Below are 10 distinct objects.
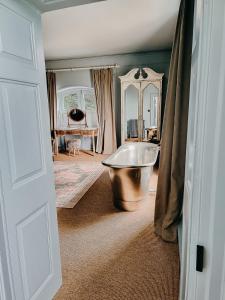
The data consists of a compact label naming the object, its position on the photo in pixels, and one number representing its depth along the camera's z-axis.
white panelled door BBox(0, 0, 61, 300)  1.08
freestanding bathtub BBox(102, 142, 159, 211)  2.65
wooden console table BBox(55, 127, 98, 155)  5.92
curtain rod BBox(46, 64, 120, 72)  5.67
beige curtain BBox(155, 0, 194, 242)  1.71
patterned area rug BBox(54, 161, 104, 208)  3.33
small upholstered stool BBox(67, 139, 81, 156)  6.06
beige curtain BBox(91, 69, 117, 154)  5.83
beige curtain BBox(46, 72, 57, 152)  6.25
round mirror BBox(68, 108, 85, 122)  6.48
